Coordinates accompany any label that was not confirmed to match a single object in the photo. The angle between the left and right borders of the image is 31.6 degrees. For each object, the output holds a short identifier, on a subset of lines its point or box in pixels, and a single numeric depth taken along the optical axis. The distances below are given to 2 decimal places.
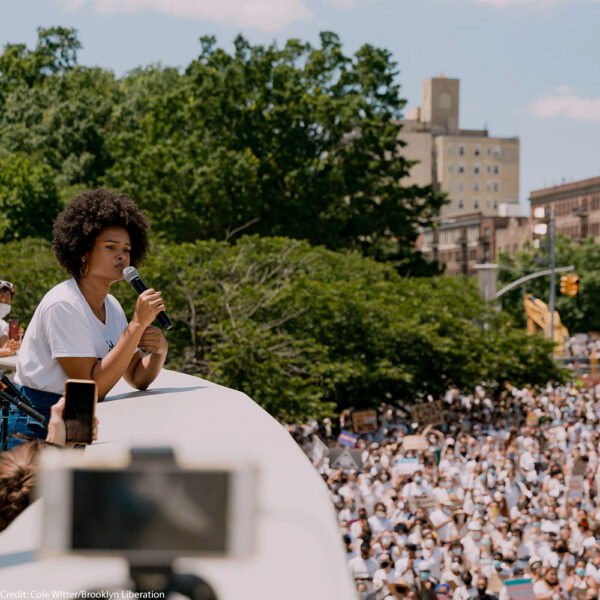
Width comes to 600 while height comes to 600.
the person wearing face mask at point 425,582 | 12.51
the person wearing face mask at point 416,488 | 17.00
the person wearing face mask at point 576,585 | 12.69
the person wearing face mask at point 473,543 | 14.34
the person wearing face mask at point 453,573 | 13.21
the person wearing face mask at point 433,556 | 14.00
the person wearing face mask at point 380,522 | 15.66
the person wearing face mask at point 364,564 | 13.47
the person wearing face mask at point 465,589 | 12.70
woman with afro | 3.10
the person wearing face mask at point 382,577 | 12.95
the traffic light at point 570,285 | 36.38
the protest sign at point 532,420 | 30.92
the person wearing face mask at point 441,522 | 16.31
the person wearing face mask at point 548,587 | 12.48
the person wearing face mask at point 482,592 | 12.63
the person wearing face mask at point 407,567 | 13.25
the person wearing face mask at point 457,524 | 15.90
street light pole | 35.81
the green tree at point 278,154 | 42.75
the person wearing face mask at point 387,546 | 14.02
